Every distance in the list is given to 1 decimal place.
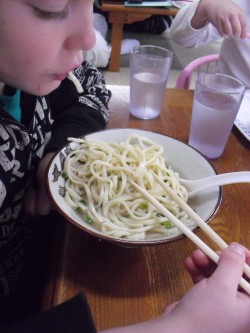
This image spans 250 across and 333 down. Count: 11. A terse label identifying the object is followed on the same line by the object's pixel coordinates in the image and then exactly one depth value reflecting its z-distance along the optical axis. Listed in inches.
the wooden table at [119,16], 117.5
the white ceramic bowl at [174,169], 19.2
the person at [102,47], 112.7
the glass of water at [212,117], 30.5
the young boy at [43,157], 16.3
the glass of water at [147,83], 35.9
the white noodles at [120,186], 21.8
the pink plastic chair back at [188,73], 51.1
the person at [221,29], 38.7
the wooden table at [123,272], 18.4
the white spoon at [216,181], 23.1
